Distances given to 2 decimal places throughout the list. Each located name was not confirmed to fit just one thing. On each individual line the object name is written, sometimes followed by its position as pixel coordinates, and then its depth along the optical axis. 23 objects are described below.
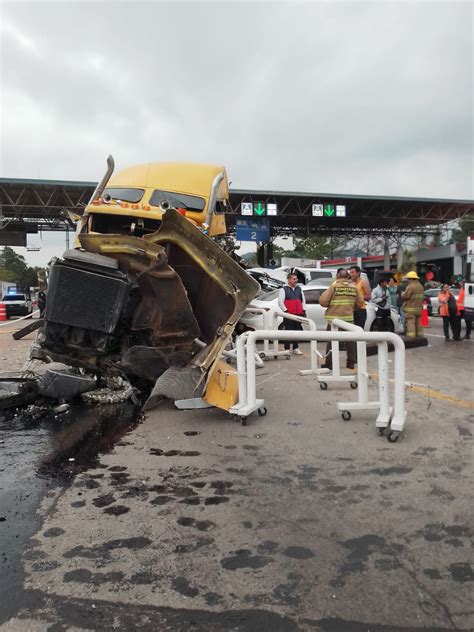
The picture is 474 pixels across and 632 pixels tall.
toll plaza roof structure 30.48
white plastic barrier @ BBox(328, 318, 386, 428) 4.81
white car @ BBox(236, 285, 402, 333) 12.11
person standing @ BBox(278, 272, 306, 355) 10.30
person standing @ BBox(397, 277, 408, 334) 14.38
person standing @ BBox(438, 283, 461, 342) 12.98
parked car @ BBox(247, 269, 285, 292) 16.23
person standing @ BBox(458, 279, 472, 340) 14.05
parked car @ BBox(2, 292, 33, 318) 28.88
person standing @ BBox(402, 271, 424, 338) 11.82
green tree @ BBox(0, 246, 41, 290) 98.66
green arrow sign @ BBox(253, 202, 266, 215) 32.03
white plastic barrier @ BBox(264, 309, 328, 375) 7.62
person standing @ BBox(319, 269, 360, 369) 7.68
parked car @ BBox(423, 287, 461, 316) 25.77
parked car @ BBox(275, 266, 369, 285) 20.28
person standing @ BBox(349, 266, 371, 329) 8.73
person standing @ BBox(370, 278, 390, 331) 12.57
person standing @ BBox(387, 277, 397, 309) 15.86
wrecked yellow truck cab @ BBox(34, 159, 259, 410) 4.95
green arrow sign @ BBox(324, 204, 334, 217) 33.07
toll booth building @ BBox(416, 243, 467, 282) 42.56
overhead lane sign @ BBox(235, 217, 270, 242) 32.31
